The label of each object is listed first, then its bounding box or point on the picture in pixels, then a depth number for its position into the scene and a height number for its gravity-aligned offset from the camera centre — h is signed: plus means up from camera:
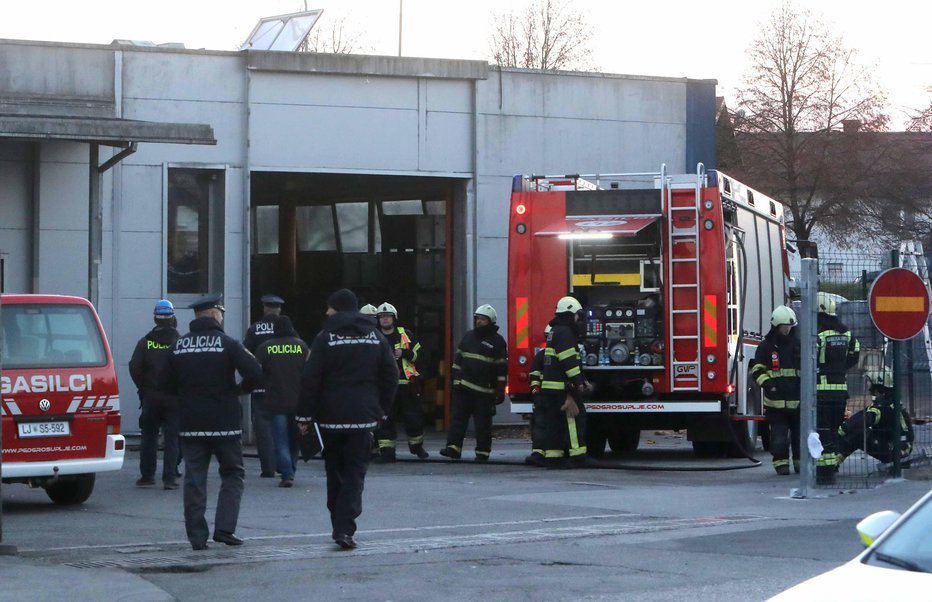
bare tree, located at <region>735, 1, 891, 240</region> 44.47 +6.23
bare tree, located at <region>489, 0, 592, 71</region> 53.50 +10.58
